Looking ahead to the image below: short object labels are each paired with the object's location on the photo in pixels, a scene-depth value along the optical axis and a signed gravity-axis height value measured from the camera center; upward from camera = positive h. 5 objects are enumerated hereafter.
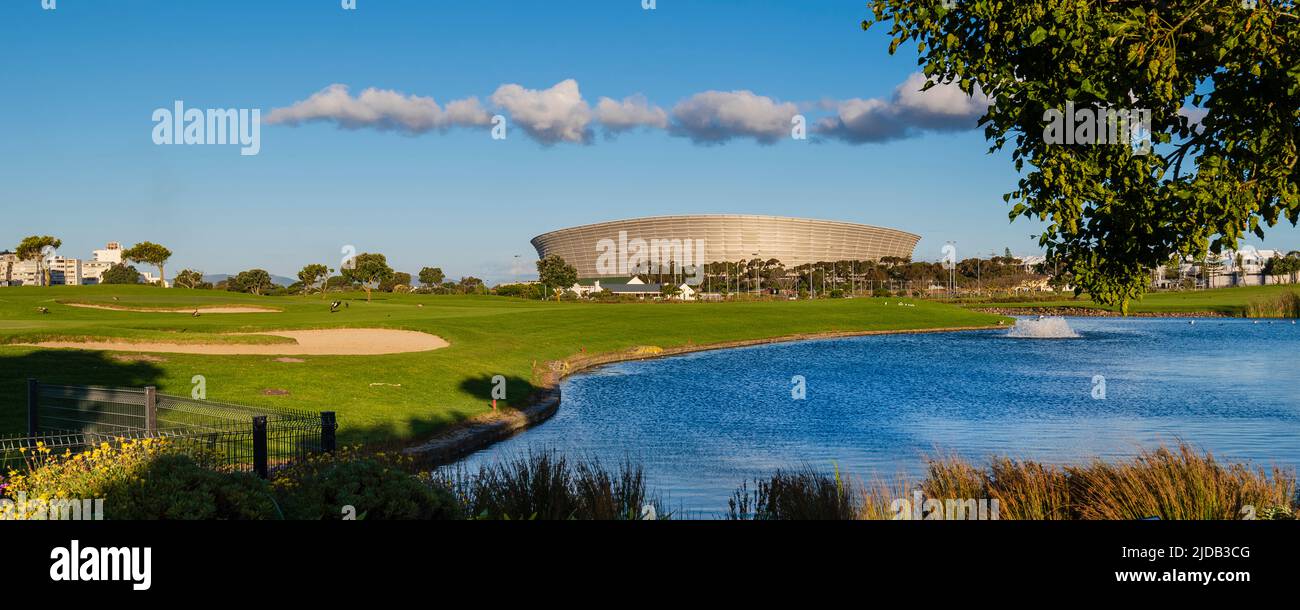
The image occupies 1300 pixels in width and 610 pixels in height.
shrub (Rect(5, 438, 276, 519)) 8.02 -1.81
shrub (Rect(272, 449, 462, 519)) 9.08 -2.09
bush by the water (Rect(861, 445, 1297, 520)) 10.77 -2.60
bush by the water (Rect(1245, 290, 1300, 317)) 102.31 -2.58
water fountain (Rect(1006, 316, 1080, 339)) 77.75 -3.91
